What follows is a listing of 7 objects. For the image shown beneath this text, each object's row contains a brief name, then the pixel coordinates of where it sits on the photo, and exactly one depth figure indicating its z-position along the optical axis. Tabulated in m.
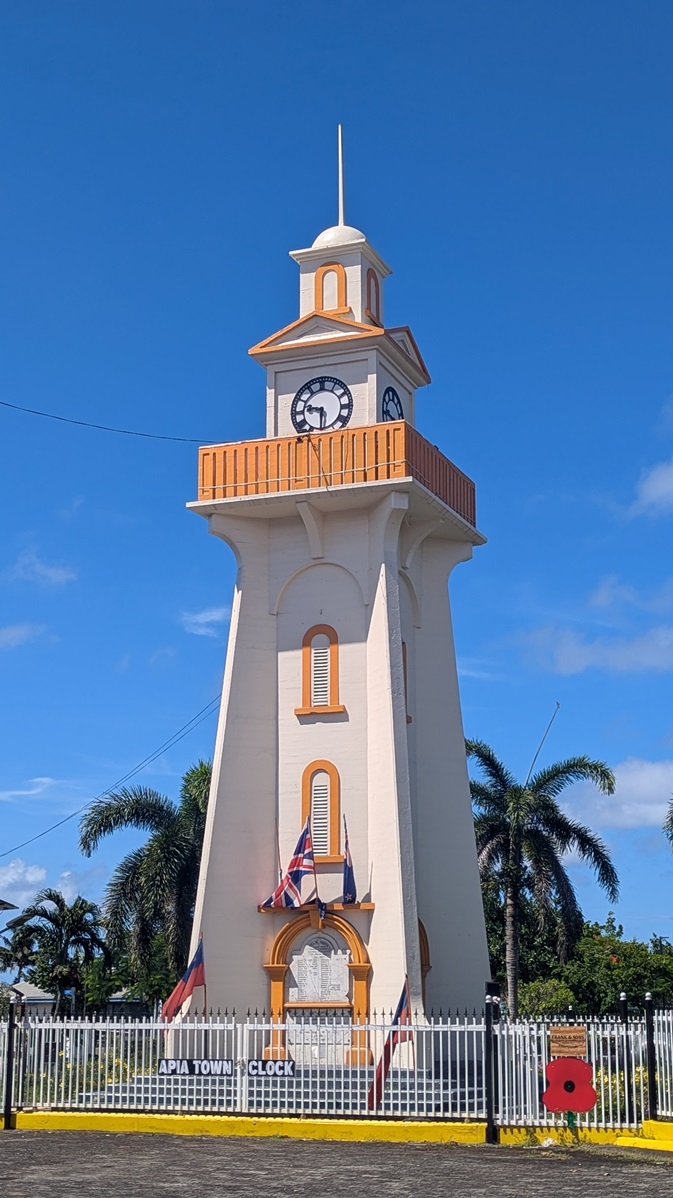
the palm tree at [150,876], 38.47
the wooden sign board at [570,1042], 19.80
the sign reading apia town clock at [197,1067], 22.19
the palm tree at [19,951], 50.75
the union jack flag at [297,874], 27.73
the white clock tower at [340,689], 27.66
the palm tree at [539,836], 37.84
